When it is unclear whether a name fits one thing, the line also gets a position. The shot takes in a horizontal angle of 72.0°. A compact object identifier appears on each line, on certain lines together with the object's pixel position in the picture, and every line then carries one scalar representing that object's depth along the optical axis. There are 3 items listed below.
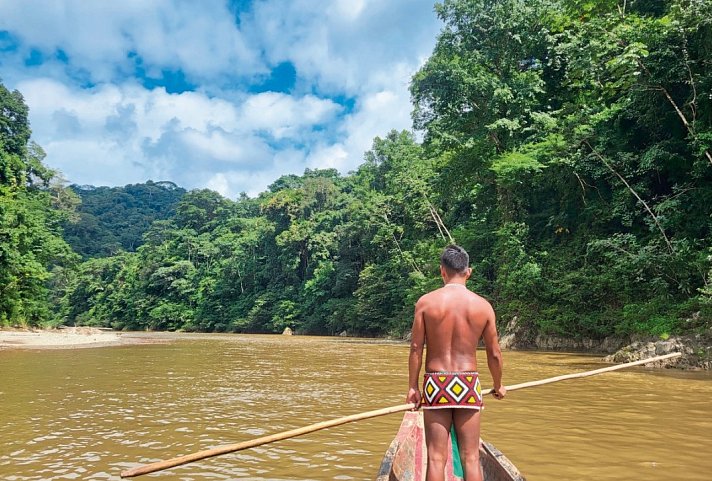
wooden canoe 3.10
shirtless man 2.96
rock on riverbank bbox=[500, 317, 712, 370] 11.23
